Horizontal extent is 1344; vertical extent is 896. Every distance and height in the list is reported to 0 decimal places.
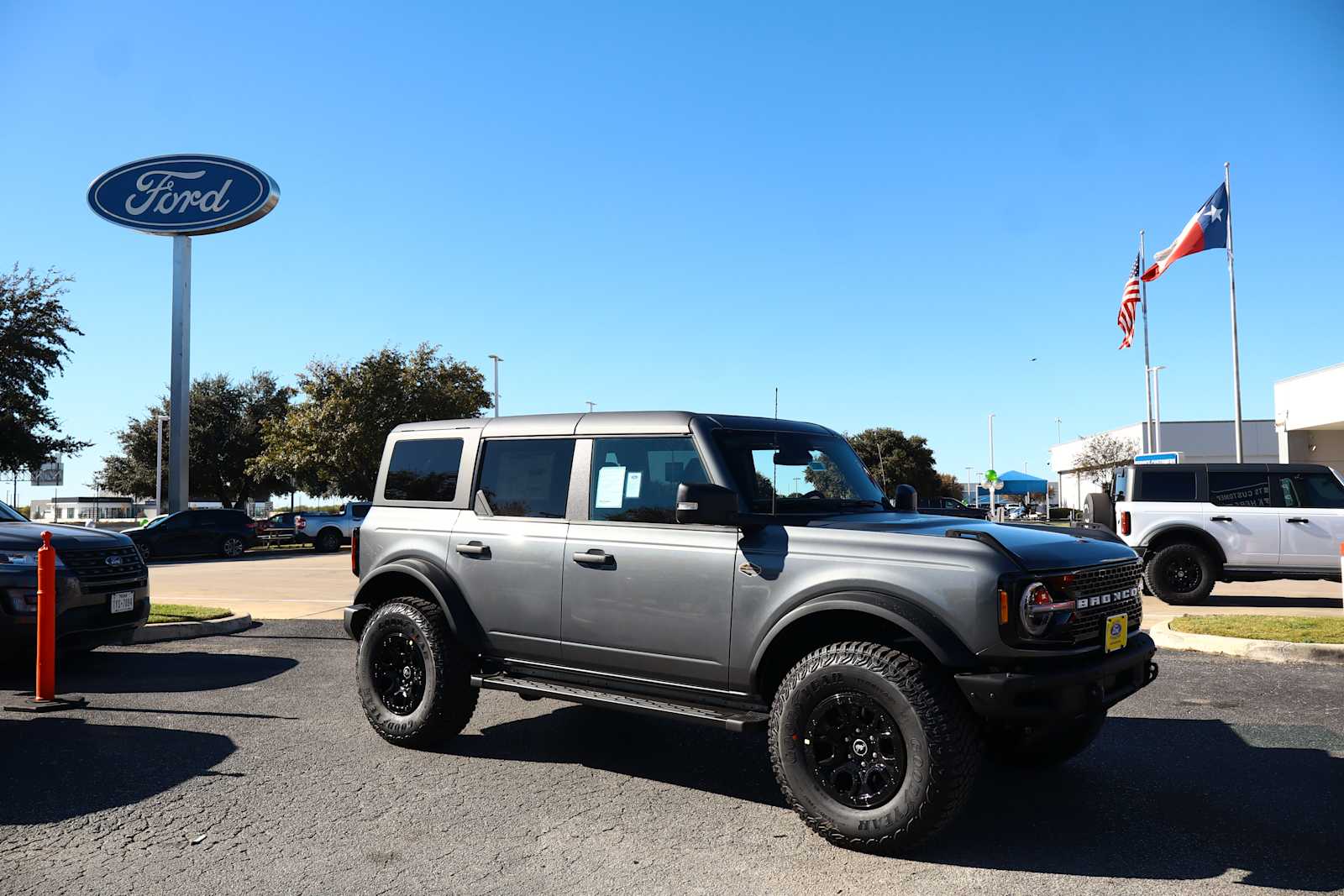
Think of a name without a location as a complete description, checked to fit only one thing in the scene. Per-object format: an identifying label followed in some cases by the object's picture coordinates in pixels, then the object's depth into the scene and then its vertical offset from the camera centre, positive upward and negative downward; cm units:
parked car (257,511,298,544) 3347 -125
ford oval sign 2348 +727
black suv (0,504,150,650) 745 -74
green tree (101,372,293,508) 4981 +267
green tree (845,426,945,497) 7256 +267
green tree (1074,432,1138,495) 5934 +231
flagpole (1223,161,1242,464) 2545 +321
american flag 3080 +581
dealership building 3209 +251
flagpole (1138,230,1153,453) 3419 +445
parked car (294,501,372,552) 3078 -100
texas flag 2542 +692
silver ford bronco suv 399 -54
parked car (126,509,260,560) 2683 -114
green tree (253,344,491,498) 3881 +332
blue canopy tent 5106 +43
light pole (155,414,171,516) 4419 +59
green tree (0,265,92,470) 3048 +413
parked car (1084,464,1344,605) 1237 -41
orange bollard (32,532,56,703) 673 -93
